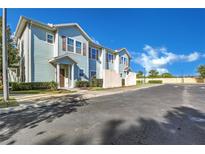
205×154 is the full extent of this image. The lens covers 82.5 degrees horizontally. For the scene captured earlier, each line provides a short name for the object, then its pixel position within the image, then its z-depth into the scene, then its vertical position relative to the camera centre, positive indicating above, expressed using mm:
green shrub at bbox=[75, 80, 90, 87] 14223 -683
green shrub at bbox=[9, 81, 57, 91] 10337 -690
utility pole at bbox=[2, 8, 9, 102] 6677 +1006
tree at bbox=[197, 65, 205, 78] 39914 +2287
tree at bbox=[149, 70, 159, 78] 62799 +2239
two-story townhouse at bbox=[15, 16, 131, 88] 11285 +2853
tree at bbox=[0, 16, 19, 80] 11765 +2605
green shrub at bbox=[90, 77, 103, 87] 15679 -628
